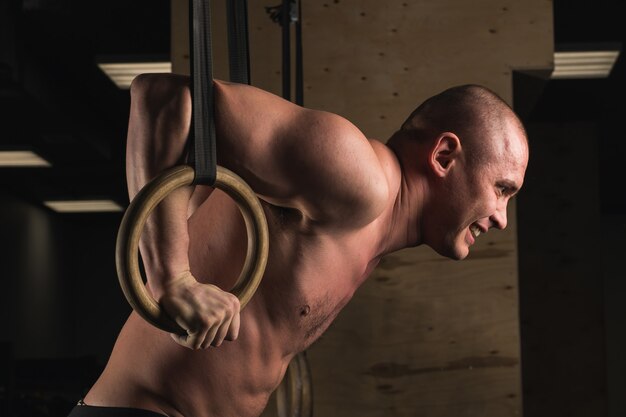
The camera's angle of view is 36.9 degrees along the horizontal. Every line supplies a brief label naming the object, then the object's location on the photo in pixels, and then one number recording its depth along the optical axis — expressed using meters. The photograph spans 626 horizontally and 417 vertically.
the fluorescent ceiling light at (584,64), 5.30
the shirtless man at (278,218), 1.13
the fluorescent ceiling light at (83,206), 10.45
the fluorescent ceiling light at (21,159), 7.60
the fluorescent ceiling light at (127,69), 5.18
